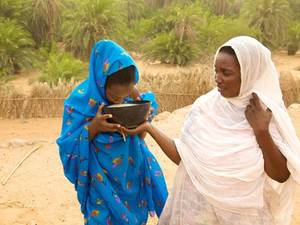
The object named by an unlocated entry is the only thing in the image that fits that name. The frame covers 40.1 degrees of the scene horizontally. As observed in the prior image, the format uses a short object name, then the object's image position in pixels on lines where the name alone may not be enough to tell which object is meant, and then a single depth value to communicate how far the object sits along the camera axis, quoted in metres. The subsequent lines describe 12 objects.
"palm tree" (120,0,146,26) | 18.75
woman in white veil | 1.62
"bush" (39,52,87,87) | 11.34
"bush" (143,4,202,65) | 14.48
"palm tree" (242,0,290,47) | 16.48
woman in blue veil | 1.78
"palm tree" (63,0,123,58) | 13.66
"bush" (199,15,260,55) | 15.09
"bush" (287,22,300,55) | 16.77
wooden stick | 4.41
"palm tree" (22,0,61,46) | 14.03
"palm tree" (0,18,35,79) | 12.27
